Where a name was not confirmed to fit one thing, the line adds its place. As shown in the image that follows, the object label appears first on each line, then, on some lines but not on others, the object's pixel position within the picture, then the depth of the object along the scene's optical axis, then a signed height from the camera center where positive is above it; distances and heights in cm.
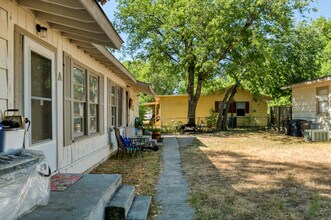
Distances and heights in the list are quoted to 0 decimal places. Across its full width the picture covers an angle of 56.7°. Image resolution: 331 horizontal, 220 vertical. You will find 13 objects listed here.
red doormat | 352 -83
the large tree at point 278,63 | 1750 +311
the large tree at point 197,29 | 1686 +498
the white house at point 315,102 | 1352 +54
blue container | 255 -23
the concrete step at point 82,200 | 257 -84
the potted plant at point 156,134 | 1298 -86
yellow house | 2483 +51
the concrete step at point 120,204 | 337 -103
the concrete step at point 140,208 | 362 -120
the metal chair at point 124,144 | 862 -85
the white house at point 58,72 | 331 +62
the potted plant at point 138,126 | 1326 -55
